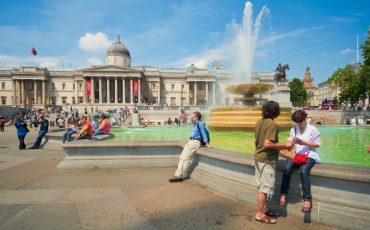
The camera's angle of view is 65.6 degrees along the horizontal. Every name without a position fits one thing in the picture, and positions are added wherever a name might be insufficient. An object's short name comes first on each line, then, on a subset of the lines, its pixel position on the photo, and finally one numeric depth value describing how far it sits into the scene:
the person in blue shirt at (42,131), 13.42
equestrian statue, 36.50
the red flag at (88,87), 76.12
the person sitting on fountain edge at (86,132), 9.22
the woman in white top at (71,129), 12.38
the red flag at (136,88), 77.45
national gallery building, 79.38
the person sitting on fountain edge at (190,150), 6.20
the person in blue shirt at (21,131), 12.94
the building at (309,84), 144.25
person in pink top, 10.43
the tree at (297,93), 93.94
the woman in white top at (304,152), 3.91
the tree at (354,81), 39.75
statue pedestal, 35.03
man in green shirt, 3.91
